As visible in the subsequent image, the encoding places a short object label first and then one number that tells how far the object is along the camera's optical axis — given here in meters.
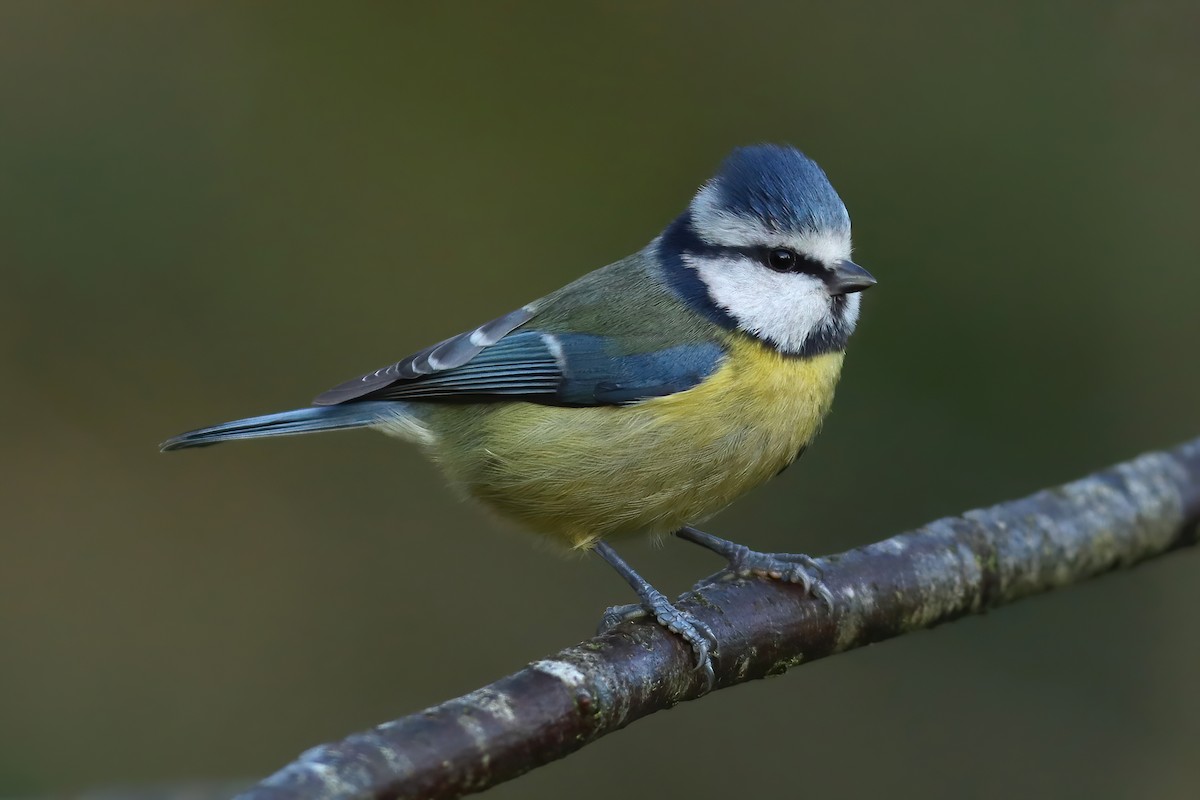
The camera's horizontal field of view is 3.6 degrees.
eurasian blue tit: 2.64
